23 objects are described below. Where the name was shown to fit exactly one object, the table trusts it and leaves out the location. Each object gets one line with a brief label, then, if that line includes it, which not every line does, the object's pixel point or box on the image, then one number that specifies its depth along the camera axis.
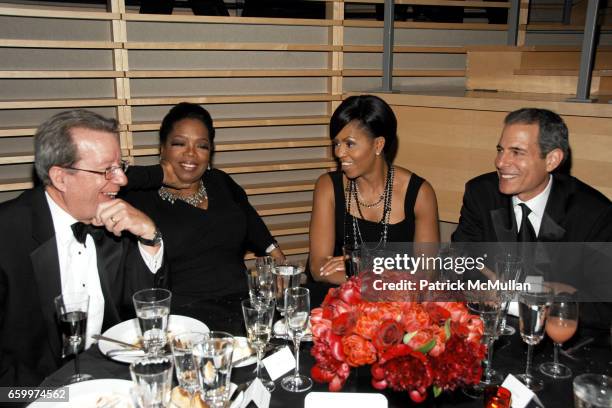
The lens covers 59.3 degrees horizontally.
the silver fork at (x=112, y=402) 1.33
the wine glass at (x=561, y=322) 1.48
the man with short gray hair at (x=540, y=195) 2.30
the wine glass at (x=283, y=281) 1.64
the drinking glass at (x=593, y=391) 1.11
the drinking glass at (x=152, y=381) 1.15
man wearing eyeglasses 1.79
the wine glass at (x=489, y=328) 1.45
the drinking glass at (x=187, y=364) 1.25
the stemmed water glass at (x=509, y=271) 1.73
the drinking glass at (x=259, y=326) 1.44
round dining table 1.38
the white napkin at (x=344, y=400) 1.28
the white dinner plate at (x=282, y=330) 1.65
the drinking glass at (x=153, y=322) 1.49
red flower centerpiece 1.17
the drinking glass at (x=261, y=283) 1.71
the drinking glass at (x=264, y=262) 1.82
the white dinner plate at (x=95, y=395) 1.34
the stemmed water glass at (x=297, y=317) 1.44
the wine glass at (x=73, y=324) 1.46
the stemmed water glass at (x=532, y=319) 1.45
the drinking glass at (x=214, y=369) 1.20
